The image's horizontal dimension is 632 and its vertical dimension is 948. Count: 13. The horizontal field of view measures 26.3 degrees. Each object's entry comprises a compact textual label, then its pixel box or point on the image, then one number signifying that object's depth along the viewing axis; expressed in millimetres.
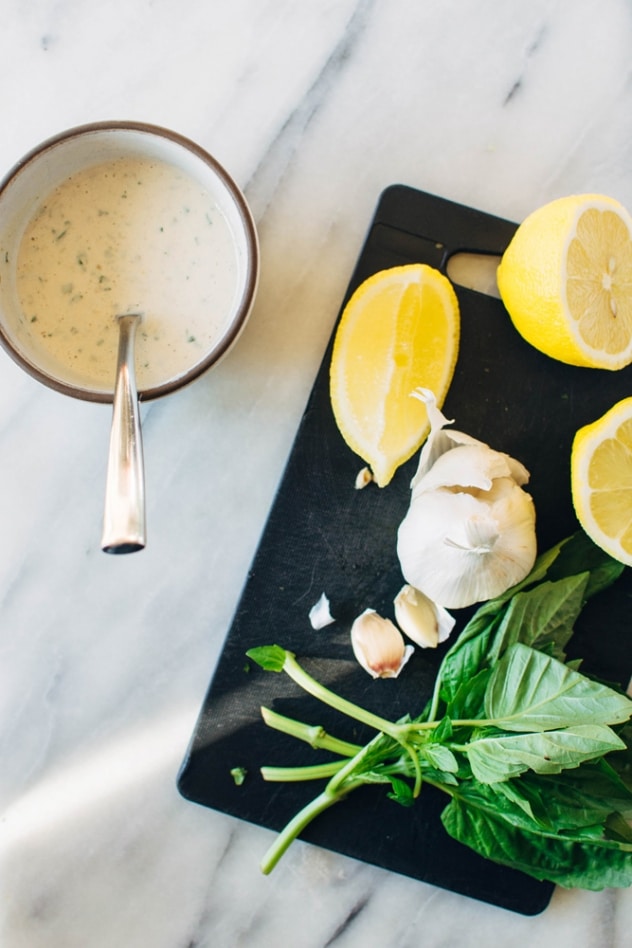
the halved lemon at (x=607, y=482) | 508
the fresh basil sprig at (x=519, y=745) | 472
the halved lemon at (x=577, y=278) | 498
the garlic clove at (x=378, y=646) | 524
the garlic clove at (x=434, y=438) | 503
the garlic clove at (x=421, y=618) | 522
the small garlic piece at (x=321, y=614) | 529
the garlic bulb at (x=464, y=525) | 498
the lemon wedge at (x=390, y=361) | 519
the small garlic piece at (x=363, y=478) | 530
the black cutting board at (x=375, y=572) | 530
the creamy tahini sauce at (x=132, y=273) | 498
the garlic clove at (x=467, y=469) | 500
